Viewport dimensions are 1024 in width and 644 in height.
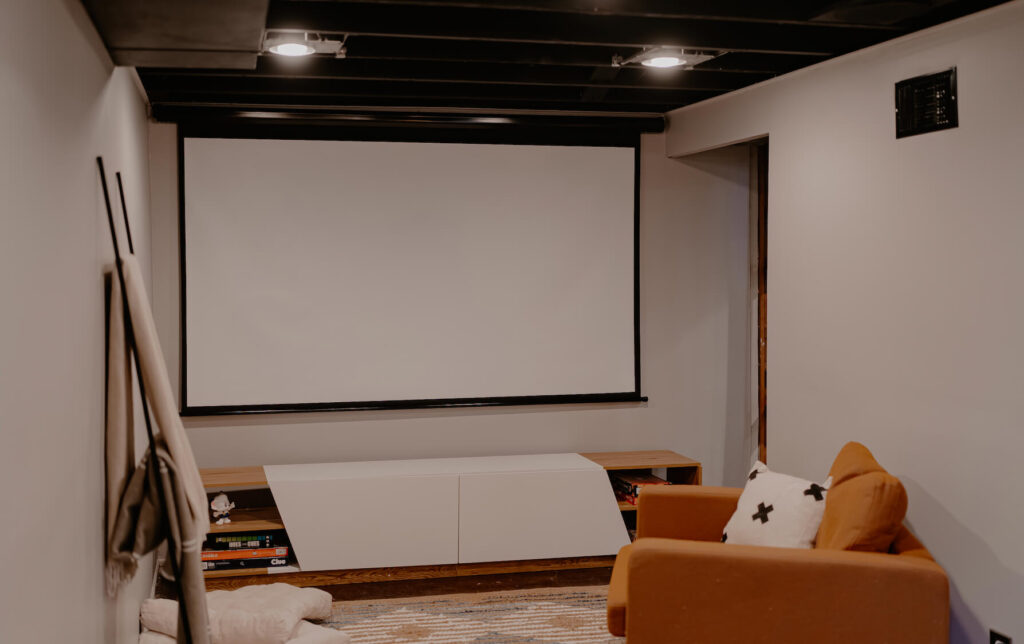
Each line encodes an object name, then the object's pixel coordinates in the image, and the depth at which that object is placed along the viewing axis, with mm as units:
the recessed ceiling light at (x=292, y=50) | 3309
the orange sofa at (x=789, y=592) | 2592
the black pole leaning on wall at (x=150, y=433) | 2287
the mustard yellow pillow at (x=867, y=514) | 2646
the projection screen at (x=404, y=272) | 4391
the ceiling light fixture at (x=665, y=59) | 3461
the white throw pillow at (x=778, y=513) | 2945
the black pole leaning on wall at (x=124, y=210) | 2704
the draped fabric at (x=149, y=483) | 2320
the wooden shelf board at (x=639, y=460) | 4484
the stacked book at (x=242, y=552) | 4016
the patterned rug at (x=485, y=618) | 3660
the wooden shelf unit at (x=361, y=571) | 4027
